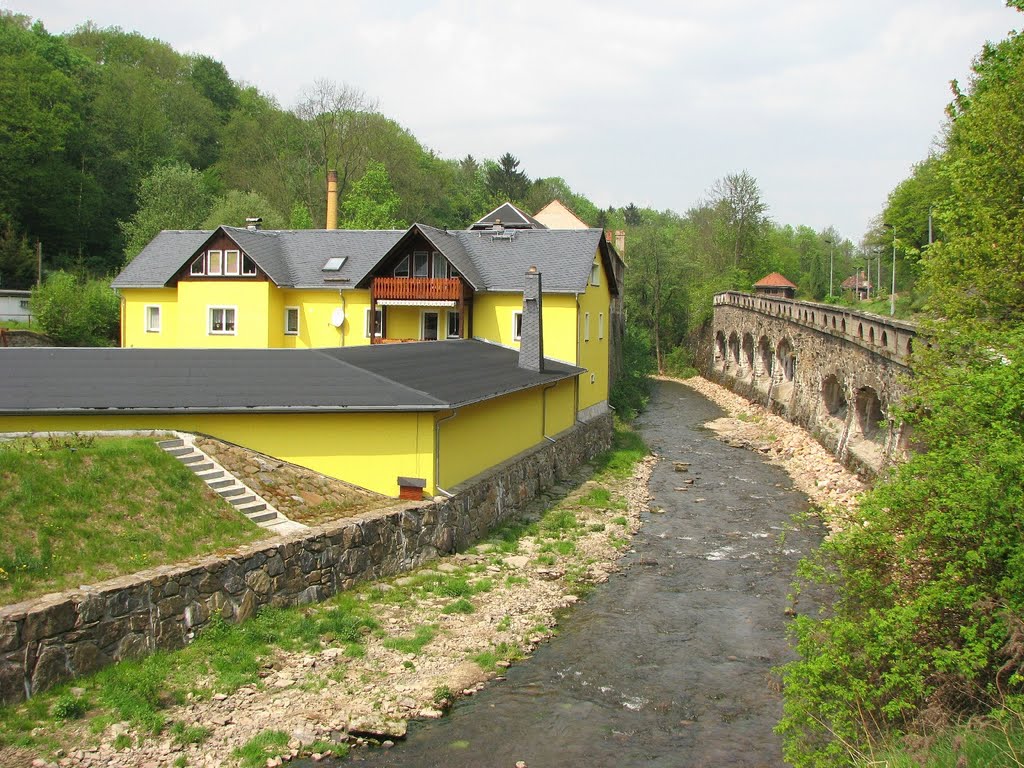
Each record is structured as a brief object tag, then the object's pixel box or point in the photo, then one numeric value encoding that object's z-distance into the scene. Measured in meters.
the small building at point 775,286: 65.06
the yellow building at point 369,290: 30.17
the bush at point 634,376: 42.09
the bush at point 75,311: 36.94
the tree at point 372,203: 50.84
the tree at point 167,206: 47.22
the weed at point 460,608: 14.22
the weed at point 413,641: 12.59
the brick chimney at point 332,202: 40.38
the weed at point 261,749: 9.49
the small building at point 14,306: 40.56
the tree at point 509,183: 78.00
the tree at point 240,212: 45.41
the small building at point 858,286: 80.06
